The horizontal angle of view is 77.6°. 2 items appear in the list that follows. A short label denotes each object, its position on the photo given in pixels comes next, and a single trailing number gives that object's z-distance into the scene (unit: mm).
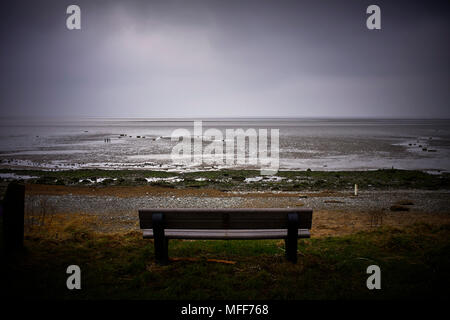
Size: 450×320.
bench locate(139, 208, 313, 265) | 4355
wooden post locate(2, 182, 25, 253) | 4668
